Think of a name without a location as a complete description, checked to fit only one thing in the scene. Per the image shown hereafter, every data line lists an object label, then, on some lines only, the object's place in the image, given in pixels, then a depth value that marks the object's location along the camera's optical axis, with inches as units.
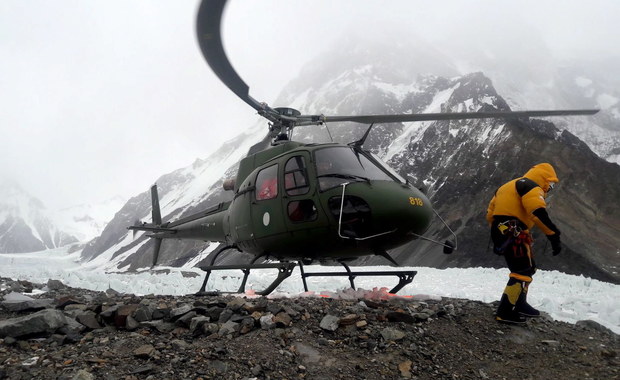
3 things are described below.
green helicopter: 225.0
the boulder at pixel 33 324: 145.6
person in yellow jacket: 179.2
